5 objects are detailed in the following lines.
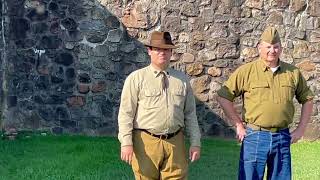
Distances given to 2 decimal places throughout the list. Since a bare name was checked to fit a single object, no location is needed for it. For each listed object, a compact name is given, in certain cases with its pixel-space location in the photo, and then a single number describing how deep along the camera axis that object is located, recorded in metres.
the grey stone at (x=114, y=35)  10.46
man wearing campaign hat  5.55
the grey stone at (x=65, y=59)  10.55
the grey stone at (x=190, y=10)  10.34
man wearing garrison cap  5.72
